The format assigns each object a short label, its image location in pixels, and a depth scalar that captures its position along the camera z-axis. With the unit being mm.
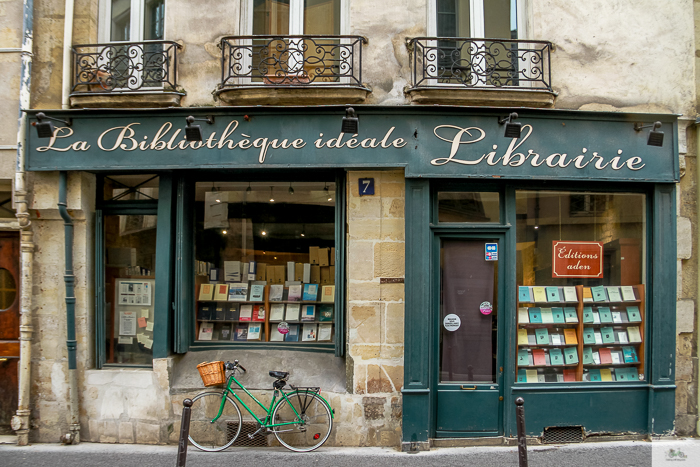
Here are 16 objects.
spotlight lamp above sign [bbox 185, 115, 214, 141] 5707
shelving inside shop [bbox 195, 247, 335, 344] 6500
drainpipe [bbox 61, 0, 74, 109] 6137
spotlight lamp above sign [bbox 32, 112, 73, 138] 5843
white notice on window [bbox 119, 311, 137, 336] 6465
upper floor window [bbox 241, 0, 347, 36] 6379
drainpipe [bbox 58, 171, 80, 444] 5977
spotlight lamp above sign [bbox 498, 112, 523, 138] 5742
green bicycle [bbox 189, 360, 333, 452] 5770
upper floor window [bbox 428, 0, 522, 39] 6332
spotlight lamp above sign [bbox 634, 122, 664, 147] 5863
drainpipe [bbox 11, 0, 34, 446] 5992
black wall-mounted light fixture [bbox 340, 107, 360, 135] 5648
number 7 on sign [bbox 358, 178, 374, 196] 6023
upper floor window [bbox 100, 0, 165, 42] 6469
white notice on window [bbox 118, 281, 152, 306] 6469
